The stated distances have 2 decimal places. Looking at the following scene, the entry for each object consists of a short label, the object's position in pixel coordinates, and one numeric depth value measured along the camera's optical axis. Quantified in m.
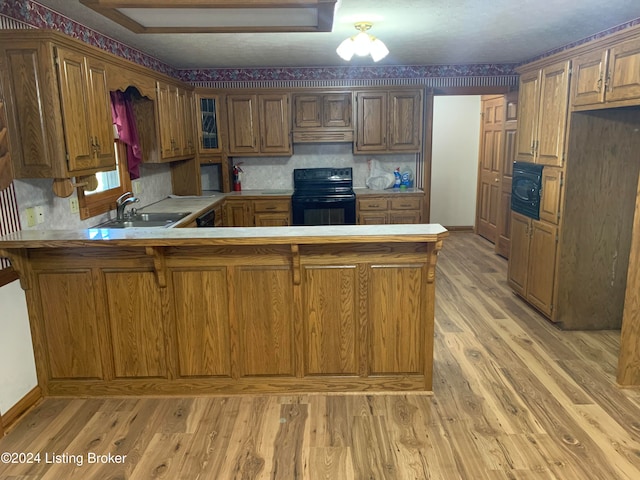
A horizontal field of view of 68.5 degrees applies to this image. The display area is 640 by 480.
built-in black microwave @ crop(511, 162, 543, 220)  3.93
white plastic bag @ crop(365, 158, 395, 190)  5.88
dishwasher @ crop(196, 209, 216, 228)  4.29
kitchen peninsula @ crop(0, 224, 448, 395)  2.72
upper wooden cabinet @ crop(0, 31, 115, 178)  2.54
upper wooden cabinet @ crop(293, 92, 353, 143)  5.52
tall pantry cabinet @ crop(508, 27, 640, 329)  3.49
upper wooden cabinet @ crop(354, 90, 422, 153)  5.52
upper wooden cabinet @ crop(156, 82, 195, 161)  4.23
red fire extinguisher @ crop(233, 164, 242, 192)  5.89
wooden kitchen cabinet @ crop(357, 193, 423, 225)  5.58
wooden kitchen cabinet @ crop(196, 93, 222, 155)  5.38
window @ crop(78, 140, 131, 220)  3.48
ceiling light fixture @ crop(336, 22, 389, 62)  3.47
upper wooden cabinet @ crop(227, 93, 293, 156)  5.50
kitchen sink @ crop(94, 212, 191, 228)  3.77
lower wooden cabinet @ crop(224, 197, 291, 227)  5.53
